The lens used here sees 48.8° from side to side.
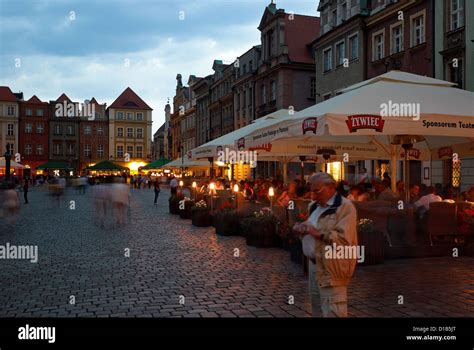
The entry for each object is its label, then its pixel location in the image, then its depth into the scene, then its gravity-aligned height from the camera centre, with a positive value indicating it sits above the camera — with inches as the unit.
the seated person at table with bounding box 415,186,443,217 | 402.6 -16.6
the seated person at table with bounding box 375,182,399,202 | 423.5 -11.0
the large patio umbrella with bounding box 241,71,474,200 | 327.6 +44.7
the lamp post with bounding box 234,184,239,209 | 604.1 -22.7
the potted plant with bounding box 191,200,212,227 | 639.8 -44.1
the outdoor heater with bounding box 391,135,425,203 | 414.9 +29.2
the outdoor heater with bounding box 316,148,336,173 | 573.0 +32.7
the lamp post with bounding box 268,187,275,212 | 522.7 -11.2
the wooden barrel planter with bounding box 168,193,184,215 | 841.5 -35.7
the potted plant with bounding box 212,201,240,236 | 538.6 -44.4
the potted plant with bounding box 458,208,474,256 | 391.8 -35.1
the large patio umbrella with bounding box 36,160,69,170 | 2021.4 +60.4
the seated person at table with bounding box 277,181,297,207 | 491.8 -13.9
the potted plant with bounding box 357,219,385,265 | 359.6 -42.5
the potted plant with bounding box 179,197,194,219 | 764.0 -40.0
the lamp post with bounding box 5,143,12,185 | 1217.2 +44.4
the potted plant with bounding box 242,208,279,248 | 449.7 -44.0
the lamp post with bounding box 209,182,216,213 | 733.1 -9.9
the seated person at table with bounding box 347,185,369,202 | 415.7 -10.6
